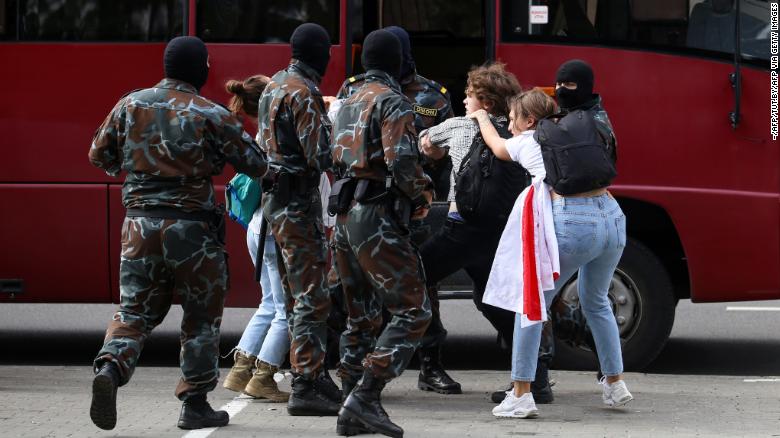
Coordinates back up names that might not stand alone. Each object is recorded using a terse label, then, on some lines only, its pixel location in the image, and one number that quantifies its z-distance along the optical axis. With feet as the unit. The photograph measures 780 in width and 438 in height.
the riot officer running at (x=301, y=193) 48.01
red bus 58.65
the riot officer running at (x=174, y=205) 44.62
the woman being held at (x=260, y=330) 52.11
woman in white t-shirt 48.29
